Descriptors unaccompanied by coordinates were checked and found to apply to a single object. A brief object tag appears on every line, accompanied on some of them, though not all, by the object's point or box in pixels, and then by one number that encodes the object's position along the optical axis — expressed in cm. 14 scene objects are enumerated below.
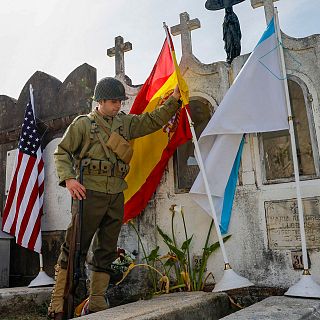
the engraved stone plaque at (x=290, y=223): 337
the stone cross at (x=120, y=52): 488
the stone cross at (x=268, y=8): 395
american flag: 509
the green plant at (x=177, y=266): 367
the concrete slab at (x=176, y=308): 250
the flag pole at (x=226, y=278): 316
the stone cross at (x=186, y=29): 439
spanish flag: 405
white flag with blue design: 355
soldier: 325
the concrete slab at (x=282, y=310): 227
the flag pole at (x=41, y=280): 467
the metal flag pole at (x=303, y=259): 286
